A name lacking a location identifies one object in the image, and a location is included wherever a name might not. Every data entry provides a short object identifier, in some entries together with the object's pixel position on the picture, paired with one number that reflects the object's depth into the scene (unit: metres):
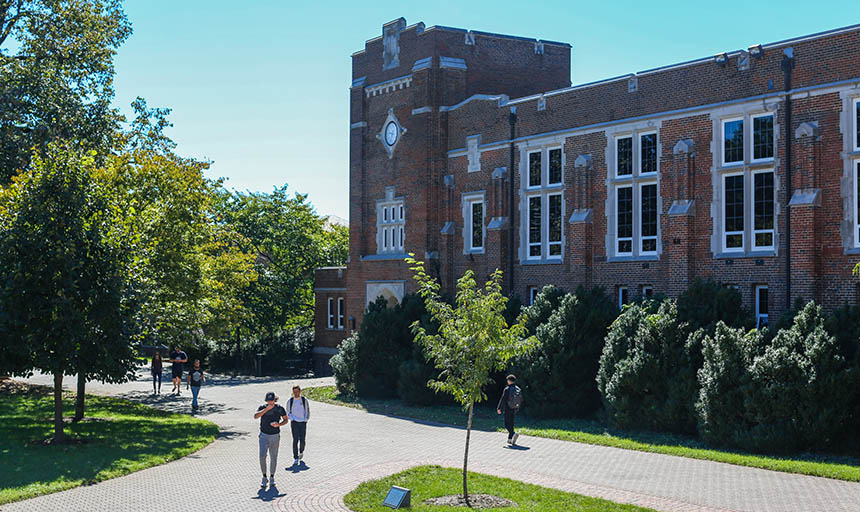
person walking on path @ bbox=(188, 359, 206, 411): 26.66
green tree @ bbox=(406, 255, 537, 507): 13.73
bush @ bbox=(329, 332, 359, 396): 30.09
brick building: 21.38
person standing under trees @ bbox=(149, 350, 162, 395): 32.34
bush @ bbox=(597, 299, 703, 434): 19.97
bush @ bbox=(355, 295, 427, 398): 29.16
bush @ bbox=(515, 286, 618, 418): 23.31
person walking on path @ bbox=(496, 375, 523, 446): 19.36
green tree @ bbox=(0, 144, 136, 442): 17.23
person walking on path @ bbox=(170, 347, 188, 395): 32.06
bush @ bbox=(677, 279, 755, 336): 20.62
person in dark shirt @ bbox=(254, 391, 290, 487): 14.77
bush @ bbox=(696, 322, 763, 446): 18.30
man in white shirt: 16.97
